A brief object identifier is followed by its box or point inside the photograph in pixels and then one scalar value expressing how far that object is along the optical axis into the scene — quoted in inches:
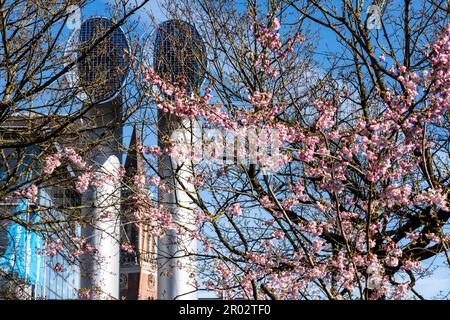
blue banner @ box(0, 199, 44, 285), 899.4
